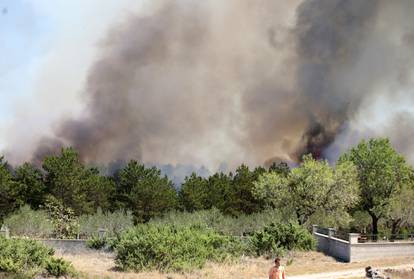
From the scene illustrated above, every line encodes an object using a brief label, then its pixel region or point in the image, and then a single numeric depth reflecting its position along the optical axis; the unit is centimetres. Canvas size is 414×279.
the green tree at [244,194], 8525
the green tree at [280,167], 10042
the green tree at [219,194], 8426
